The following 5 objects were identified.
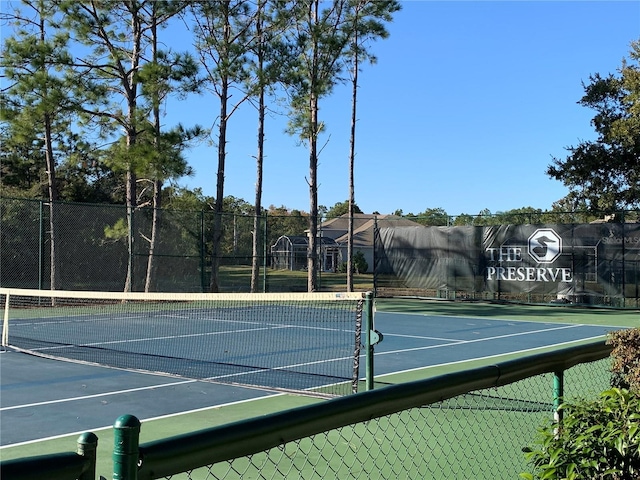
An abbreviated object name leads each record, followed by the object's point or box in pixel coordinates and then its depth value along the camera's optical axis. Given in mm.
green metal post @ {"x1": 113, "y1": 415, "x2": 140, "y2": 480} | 1610
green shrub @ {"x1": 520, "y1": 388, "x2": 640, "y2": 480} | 3031
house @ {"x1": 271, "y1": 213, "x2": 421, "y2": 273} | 54991
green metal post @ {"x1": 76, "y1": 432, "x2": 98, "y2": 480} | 1557
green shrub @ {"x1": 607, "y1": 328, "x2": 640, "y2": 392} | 4141
